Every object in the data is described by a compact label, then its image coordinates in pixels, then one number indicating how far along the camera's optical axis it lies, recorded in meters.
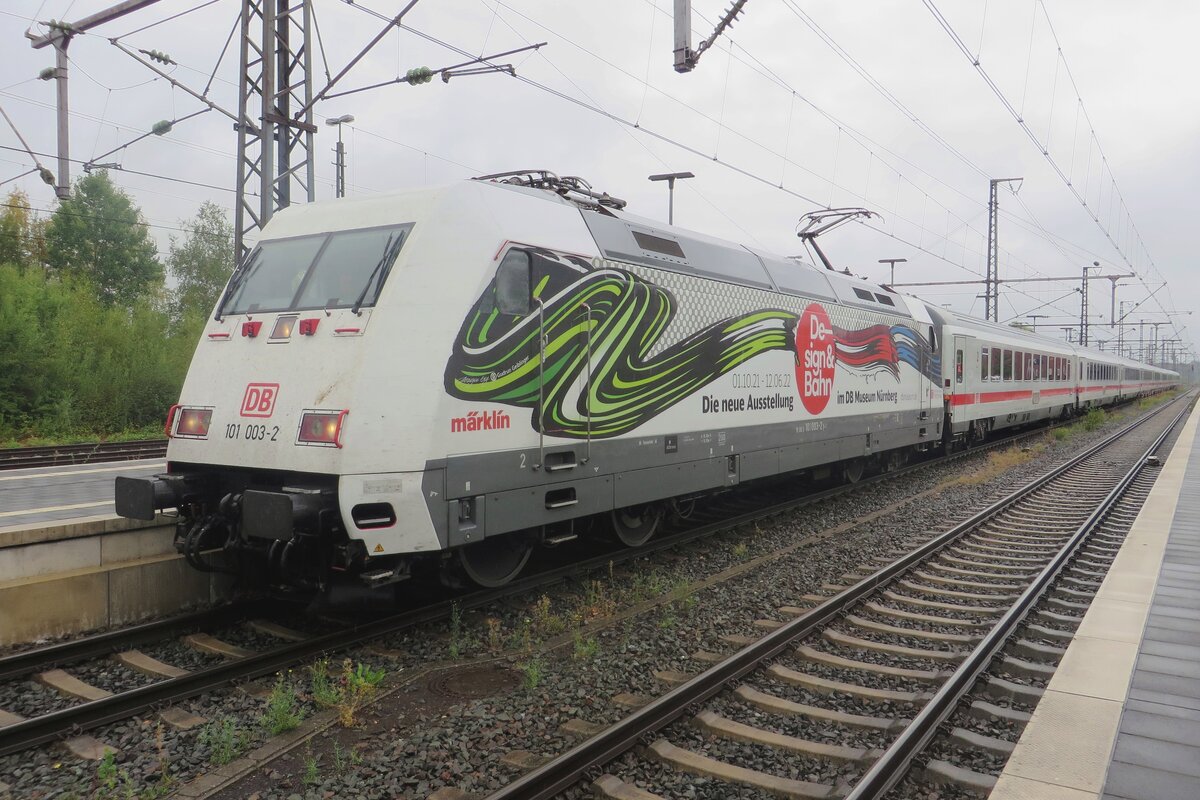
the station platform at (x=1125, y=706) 3.81
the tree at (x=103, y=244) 36.22
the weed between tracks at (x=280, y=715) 4.67
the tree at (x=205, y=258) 44.00
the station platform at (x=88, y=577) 6.02
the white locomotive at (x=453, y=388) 5.65
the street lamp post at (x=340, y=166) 24.09
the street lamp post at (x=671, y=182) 21.08
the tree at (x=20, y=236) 29.61
